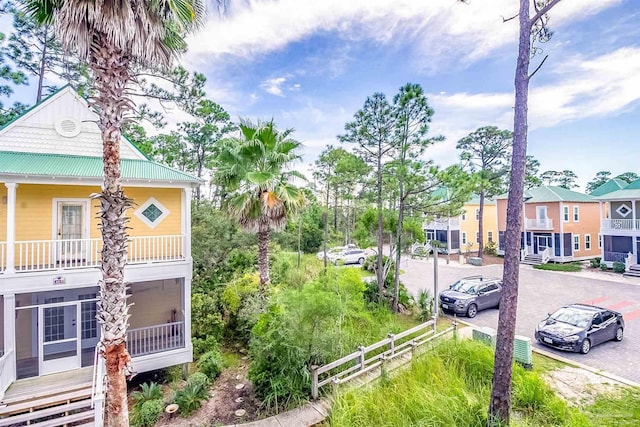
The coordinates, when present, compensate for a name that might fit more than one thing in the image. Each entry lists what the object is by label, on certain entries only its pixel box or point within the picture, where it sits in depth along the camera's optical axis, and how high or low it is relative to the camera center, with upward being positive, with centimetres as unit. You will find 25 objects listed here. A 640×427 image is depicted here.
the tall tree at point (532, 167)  3271 +554
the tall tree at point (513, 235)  572 -39
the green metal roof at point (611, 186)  2609 +253
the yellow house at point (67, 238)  837 -68
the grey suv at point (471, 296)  1411 -391
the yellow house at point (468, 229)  3362 -152
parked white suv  2550 -339
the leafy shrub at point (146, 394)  817 -489
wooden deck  764 -454
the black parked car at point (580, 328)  1033 -409
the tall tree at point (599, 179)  5206 +640
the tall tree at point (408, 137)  1300 +363
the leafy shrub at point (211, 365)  942 -473
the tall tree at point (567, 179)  4625 +567
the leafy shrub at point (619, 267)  2238 -393
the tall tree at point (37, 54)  1673 +949
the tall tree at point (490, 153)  2857 +622
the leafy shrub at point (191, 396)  780 -481
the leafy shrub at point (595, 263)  2453 -396
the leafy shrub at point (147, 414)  731 -490
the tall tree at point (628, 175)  4870 +667
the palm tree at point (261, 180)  1101 +140
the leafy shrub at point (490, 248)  3241 -357
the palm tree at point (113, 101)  579 +240
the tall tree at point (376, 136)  1382 +389
